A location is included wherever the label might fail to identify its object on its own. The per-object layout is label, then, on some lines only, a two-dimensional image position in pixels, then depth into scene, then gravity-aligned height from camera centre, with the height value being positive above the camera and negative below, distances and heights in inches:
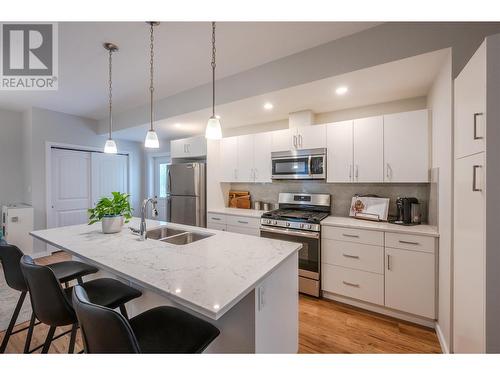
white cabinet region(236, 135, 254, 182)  136.6 +17.0
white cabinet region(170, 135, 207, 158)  148.8 +26.7
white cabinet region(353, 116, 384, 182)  98.4 +16.5
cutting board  150.2 -8.8
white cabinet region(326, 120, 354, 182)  105.7 +16.6
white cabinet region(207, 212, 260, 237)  121.3 -21.2
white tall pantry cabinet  44.4 -3.6
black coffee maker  93.7 -9.7
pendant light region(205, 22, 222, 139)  64.4 +16.3
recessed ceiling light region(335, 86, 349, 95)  92.0 +39.9
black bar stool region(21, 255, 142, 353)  45.8 -24.2
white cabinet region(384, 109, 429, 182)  89.3 +16.1
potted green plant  80.2 -9.5
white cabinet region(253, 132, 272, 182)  129.8 +17.1
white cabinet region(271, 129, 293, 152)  122.0 +25.2
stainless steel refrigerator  145.8 -5.1
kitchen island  40.4 -18.0
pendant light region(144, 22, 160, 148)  78.7 +16.7
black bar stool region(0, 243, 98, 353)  58.9 -25.2
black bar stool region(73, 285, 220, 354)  30.0 -26.3
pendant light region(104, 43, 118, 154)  84.0 +51.9
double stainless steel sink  82.7 -18.6
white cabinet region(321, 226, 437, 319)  80.9 -32.2
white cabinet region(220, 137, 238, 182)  143.3 +17.6
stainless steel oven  101.6 -33.0
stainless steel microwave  112.5 +11.3
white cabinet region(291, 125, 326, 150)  112.4 +25.2
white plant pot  80.0 -13.4
